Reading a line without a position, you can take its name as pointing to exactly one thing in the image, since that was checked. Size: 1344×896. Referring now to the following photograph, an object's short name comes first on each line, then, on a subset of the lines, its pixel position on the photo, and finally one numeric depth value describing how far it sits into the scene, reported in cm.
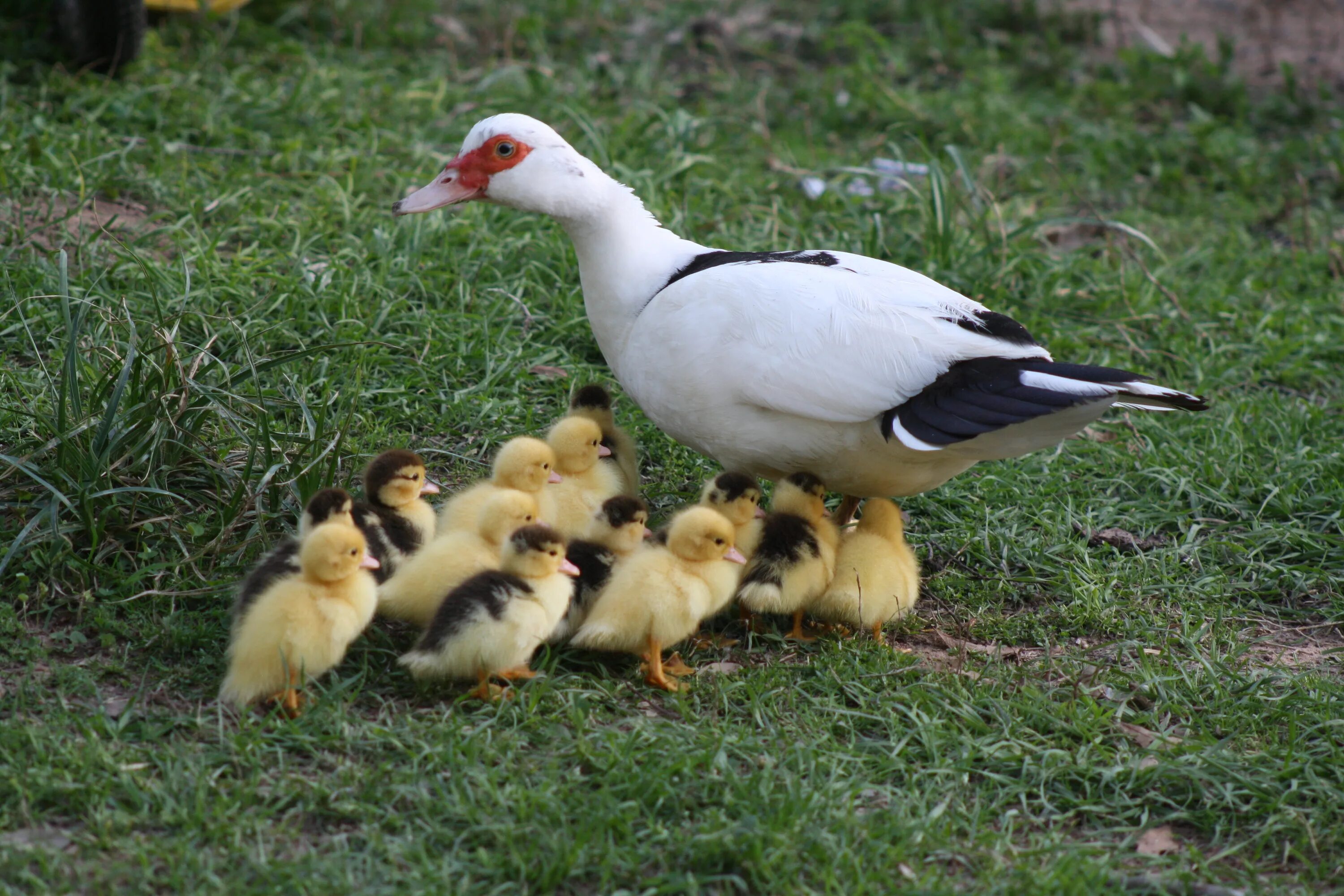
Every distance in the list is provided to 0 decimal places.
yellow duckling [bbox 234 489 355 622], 630
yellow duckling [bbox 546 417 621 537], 764
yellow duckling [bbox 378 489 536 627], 665
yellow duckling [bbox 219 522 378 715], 601
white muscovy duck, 687
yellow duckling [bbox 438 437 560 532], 726
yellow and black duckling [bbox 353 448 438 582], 694
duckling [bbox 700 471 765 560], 729
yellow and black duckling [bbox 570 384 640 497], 805
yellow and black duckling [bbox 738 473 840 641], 709
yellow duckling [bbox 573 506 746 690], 660
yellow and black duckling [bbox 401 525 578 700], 616
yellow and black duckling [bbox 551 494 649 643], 697
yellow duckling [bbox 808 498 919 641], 721
